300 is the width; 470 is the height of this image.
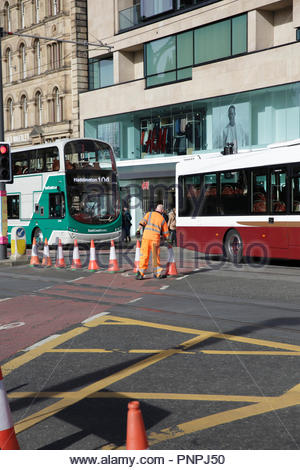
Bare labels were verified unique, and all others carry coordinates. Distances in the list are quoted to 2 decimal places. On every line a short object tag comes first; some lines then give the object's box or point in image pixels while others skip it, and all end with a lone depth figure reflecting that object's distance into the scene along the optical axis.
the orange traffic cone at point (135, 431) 3.30
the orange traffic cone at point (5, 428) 3.66
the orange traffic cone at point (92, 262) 15.73
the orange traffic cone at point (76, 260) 16.55
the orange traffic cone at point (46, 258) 17.52
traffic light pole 18.45
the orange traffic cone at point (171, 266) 14.25
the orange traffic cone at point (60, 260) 16.95
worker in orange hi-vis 13.15
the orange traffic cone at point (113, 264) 15.21
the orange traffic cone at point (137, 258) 14.07
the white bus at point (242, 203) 15.49
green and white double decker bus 22.78
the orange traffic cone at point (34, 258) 17.98
